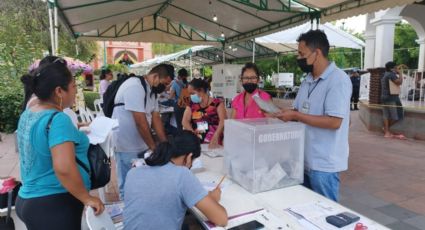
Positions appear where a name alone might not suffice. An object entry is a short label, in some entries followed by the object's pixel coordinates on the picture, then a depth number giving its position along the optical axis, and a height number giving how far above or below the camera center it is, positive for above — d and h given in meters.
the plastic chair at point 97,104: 7.51 -0.43
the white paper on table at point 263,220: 1.56 -0.68
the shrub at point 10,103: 7.32 -0.40
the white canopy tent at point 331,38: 9.16 +1.40
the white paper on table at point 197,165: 2.43 -0.61
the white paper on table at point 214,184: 2.04 -0.65
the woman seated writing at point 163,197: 1.54 -0.54
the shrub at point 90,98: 12.14 -0.48
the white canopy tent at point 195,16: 4.85 +1.45
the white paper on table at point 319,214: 1.53 -0.66
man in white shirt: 2.73 -0.26
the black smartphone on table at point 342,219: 1.53 -0.65
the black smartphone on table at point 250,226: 1.54 -0.68
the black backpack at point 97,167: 1.78 -0.46
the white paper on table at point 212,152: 2.86 -0.61
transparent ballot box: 1.85 -0.41
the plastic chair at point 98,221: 1.44 -0.64
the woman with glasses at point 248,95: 2.80 -0.09
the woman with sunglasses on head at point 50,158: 1.50 -0.34
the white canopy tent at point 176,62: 16.63 +1.71
